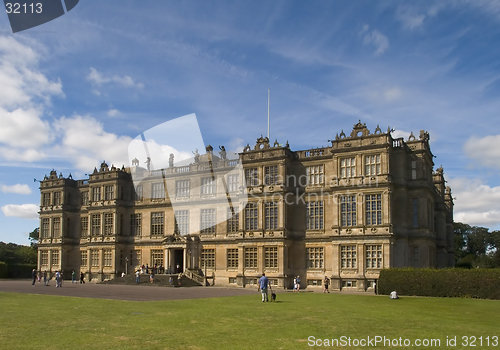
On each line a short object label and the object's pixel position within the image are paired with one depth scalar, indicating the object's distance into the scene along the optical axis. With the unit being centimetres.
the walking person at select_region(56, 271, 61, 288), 4207
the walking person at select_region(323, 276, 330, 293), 4008
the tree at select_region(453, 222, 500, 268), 11150
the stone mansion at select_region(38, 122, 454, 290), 4331
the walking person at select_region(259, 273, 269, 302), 2817
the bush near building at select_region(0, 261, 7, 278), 7019
